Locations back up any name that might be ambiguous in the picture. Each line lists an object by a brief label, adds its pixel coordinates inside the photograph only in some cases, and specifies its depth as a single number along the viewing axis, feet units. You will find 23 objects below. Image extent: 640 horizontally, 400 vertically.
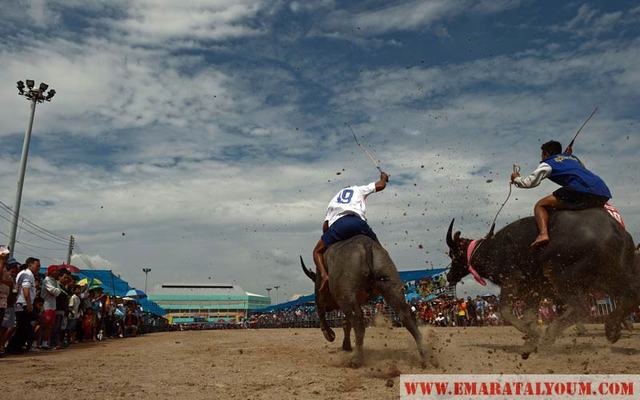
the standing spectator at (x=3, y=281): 30.09
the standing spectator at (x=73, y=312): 48.19
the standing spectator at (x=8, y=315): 31.32
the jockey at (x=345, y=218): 24.13
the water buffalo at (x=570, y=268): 20.95
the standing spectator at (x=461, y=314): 85.40
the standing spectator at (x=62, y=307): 42.52
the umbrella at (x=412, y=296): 77.74
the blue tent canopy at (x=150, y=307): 118.11
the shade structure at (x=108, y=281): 74.70
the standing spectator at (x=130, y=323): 80.95
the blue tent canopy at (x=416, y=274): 78.36
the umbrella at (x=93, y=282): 69.81
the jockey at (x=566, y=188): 21.97
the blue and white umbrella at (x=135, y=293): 88.35
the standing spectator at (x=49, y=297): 39.15
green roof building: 417.08
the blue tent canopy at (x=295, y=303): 118.43
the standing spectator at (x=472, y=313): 85.76
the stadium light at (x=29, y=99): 85.58
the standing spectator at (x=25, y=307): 34.76
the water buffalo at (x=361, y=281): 21.21
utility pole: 166.97
